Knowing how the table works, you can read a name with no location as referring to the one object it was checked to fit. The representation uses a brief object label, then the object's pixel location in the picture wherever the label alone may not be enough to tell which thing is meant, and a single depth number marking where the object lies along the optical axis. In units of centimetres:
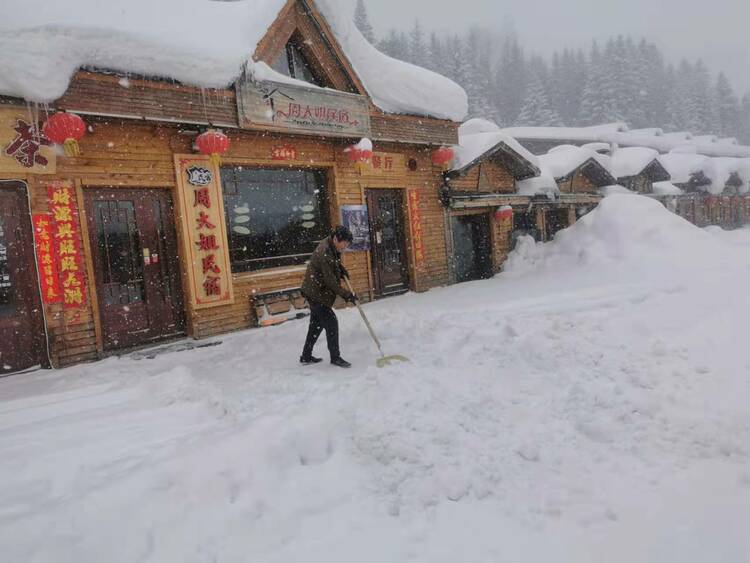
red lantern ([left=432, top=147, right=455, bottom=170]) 1150
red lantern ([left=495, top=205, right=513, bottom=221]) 1365
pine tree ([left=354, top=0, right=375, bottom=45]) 3859
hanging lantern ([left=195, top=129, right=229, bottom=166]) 729
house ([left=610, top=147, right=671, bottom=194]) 2022
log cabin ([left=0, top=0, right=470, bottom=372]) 625
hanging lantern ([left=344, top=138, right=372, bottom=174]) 946
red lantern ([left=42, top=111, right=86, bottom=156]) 593
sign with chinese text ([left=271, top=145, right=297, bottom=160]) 891
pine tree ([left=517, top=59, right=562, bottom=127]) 4422
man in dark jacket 563
